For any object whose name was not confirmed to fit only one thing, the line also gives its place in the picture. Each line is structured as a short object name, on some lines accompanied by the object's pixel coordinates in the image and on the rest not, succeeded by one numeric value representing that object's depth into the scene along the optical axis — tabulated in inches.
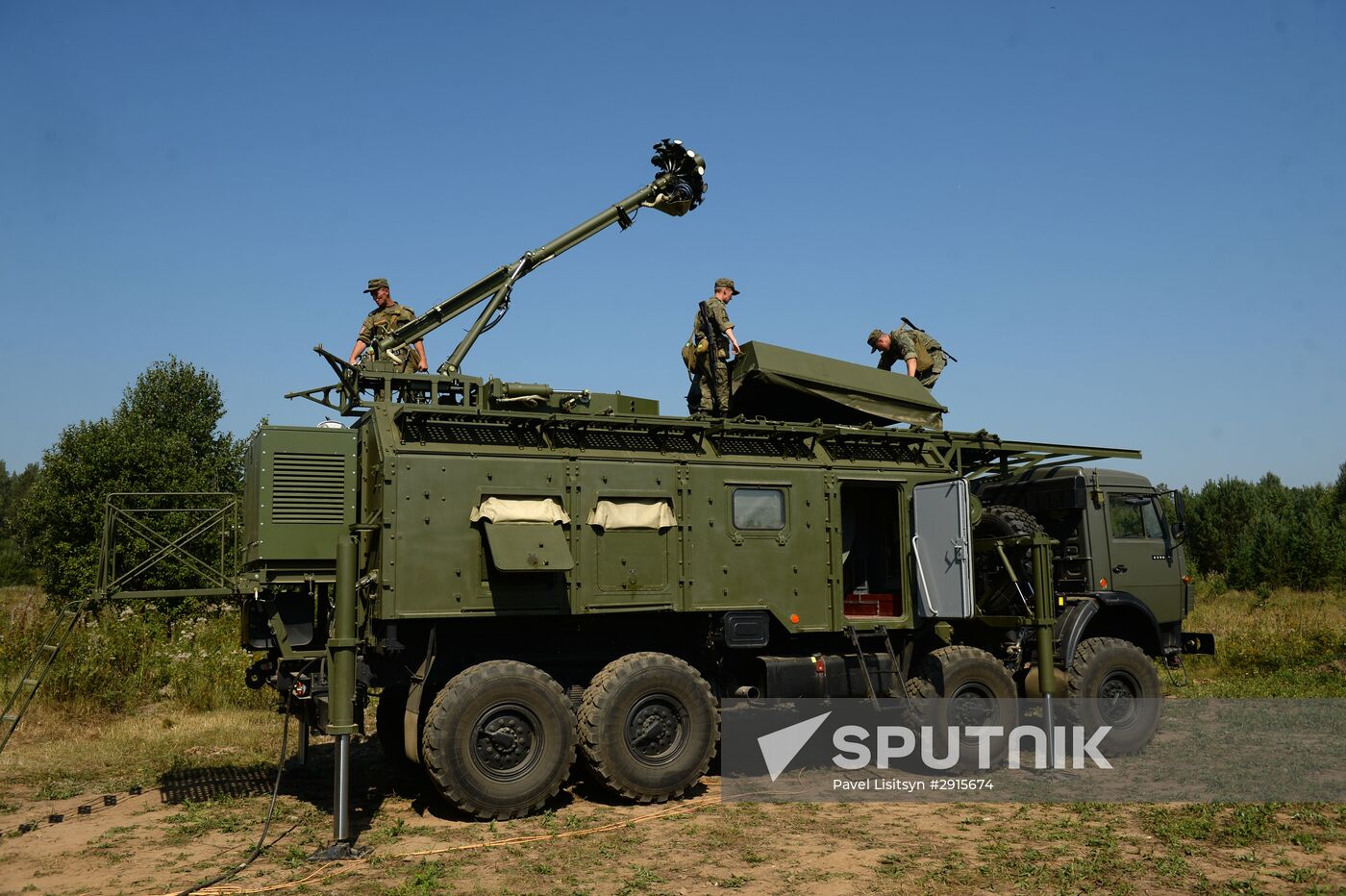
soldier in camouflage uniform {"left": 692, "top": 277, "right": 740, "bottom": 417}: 443.2
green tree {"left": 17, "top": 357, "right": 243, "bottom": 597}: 1318.9
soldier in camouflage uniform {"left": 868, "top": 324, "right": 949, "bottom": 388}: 516.4
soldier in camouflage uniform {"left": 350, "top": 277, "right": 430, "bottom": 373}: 419.5
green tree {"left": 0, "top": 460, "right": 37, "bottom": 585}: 2348.7
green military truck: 334.3
